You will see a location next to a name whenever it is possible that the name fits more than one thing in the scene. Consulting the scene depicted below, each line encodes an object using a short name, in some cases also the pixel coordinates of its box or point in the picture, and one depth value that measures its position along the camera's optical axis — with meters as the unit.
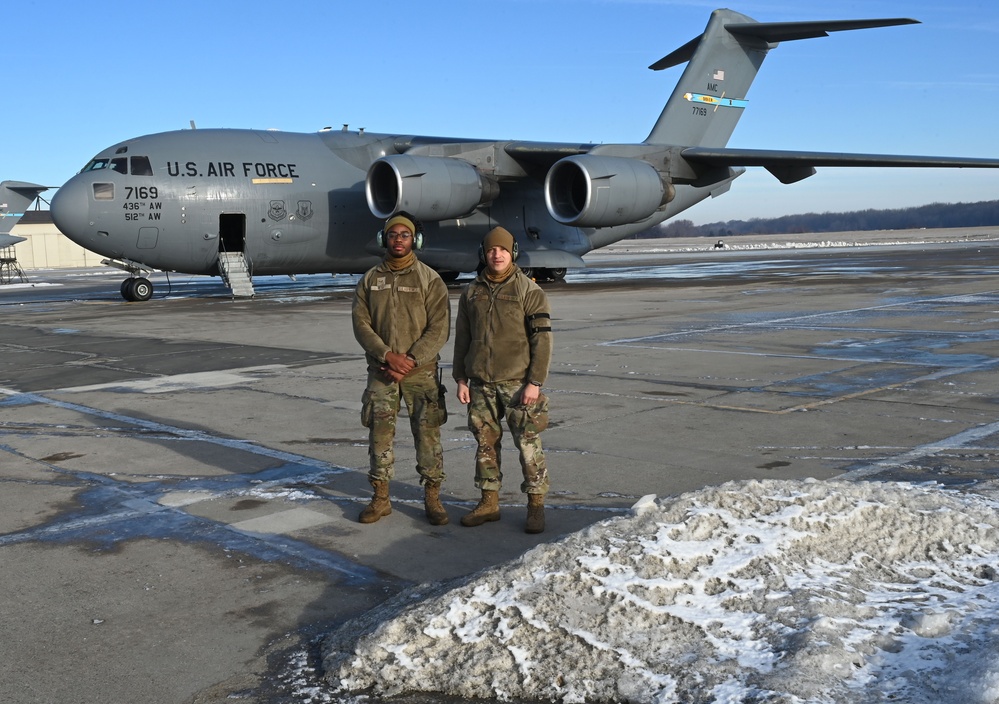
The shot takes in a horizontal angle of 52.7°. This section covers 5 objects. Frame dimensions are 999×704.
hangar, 63.22
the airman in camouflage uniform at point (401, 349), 5.20
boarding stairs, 20.17
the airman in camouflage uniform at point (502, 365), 5.02
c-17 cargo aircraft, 19.17
